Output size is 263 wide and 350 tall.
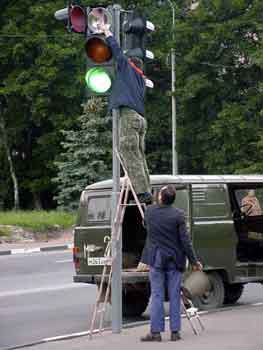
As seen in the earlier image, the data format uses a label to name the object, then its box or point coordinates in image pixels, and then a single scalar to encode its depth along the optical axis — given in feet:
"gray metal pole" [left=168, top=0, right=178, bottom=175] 137.28
